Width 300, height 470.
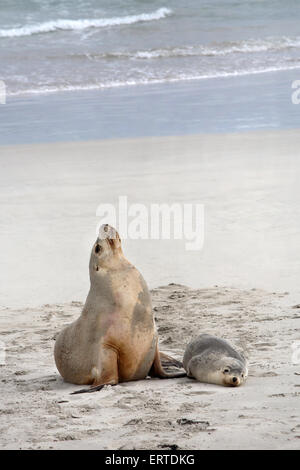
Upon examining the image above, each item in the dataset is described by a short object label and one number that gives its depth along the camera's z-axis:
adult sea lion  8.92
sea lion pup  8.64
